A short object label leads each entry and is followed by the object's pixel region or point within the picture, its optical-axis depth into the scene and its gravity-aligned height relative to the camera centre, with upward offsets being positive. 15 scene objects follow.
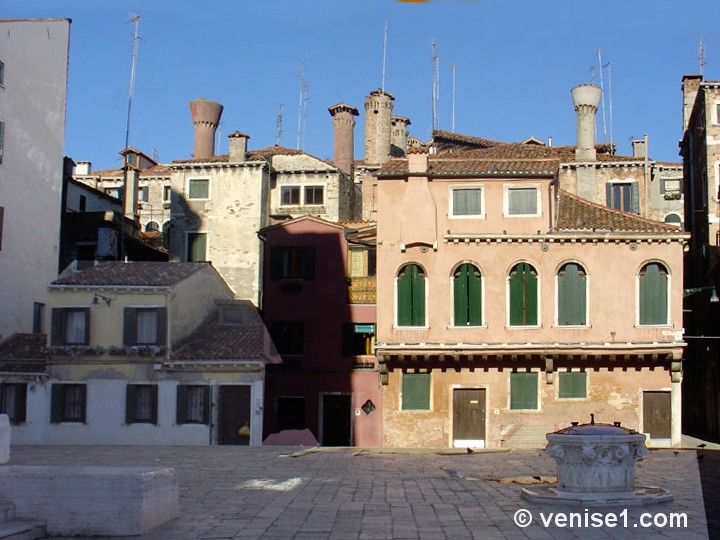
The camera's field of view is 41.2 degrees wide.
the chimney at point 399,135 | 55.81 +11.34
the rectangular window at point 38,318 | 39.00 +0.25
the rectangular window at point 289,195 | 44.03 +6.05
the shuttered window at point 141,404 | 33.19 -2.73
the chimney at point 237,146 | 43.47 +8.19
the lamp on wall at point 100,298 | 33.44 +0.90
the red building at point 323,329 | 35.31 -0.05
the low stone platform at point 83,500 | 12.50 -2.30
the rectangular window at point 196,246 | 43.38 +3.62
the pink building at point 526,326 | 31.58 +0.11
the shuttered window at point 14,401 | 33.34 -2.70
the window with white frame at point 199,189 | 43.81 +6.26
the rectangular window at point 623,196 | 40.53 +5.71
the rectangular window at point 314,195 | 43.69 +6.04
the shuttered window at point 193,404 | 33.03 -2.70
